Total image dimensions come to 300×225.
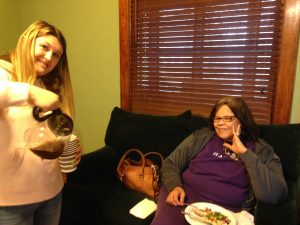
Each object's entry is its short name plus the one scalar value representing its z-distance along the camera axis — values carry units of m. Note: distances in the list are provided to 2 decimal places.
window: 1.92
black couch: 1.53
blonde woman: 0.87
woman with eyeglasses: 1.40
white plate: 1.29
